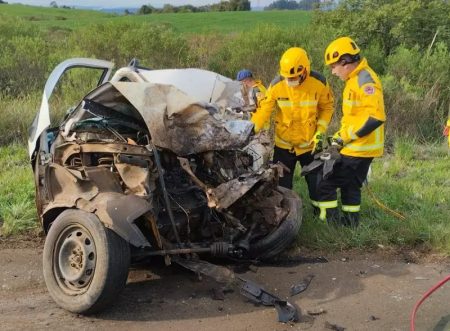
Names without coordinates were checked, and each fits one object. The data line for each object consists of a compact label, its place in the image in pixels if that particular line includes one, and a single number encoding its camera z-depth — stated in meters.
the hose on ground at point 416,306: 3.65
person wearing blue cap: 8.51
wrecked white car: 3.86
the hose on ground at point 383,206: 5.73
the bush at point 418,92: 11.01
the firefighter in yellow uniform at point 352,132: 5.29
